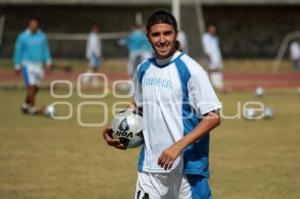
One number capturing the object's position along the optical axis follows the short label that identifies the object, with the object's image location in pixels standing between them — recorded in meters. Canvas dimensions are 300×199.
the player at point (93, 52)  35.68
